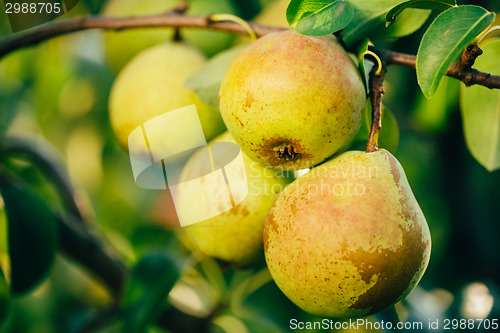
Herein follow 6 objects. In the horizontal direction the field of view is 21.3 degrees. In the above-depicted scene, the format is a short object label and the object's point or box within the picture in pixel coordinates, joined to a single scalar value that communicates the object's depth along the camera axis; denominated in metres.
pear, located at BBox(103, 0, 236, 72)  0.70
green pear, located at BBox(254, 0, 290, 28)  0.68
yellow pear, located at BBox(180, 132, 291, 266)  0.59
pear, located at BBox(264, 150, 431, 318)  0.53
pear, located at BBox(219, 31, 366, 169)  0.54
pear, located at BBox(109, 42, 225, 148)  0.63
